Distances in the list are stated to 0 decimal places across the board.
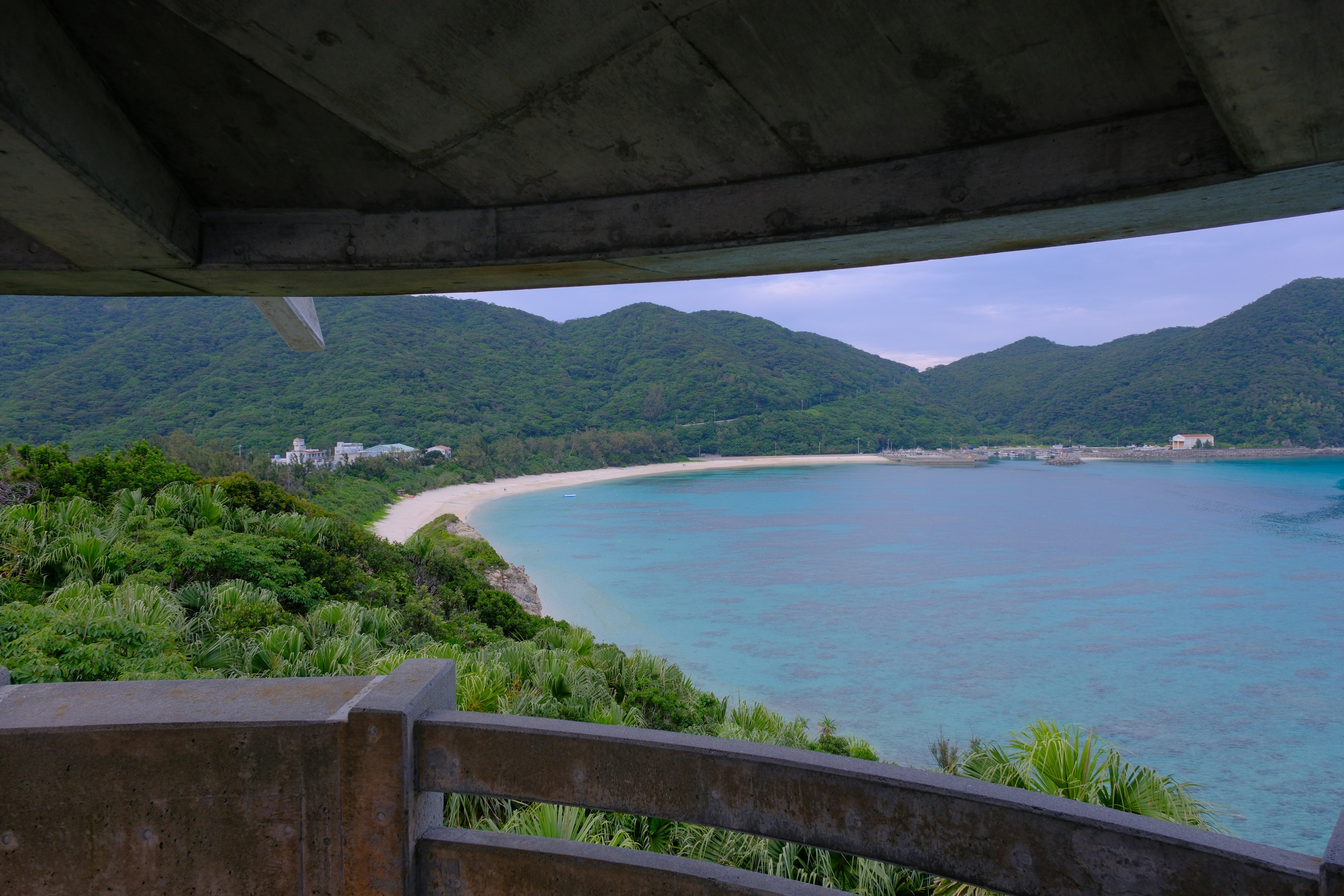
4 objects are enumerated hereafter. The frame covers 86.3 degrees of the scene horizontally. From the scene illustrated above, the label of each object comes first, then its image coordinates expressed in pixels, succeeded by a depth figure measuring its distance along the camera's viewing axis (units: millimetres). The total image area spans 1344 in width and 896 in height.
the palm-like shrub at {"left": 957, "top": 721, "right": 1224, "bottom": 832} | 4242
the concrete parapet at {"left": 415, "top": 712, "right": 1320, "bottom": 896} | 1731
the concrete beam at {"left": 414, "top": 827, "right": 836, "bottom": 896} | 2244
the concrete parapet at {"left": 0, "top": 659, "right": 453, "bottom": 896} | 2309
